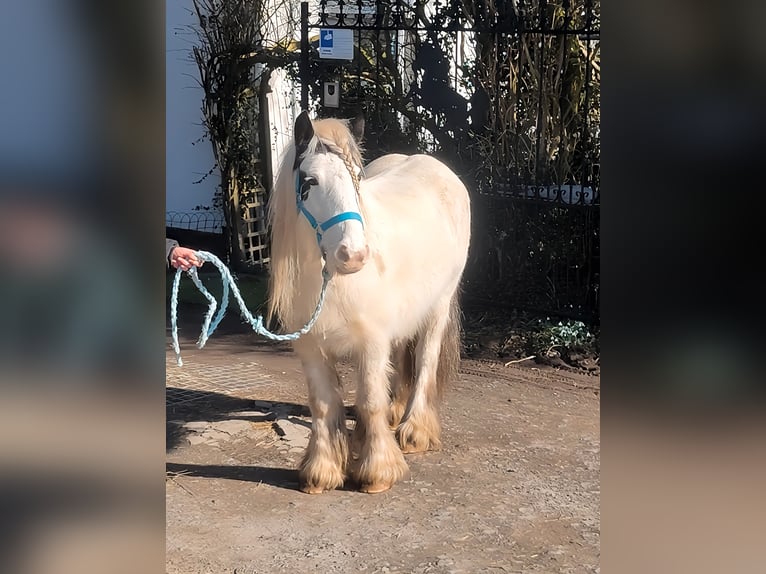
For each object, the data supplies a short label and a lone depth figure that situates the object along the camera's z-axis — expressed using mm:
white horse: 3146
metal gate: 6320
